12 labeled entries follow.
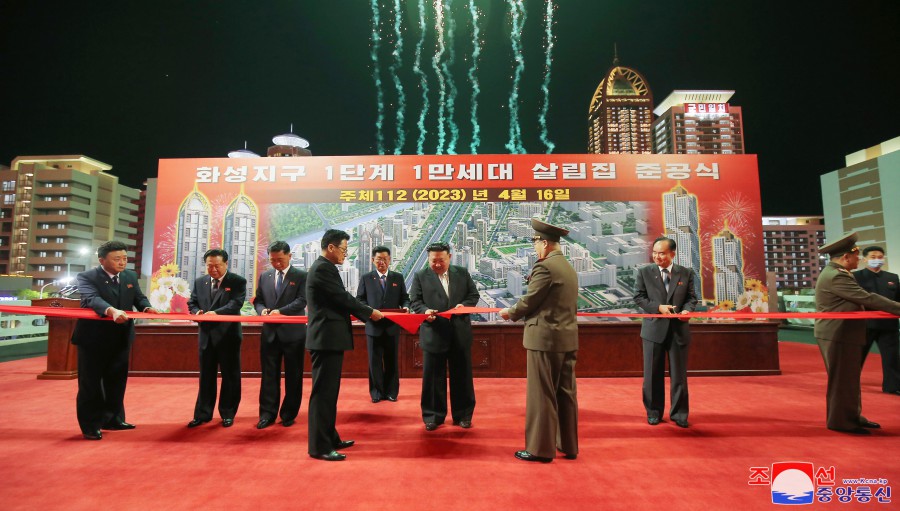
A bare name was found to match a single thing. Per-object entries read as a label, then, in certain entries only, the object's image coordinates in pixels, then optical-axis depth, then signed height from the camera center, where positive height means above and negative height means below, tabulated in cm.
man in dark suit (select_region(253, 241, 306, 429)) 338 -37
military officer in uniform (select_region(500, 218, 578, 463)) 246 -37
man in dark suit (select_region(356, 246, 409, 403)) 435 -39
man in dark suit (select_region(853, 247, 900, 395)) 433 -37
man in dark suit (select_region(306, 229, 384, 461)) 257 -29
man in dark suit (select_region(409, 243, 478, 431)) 330 -44
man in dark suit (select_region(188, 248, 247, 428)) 339 -38
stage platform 545 -81
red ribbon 296 -19
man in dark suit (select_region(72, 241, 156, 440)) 298 -36
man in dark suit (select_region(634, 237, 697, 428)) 332 -34
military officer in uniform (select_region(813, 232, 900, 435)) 298 -36
